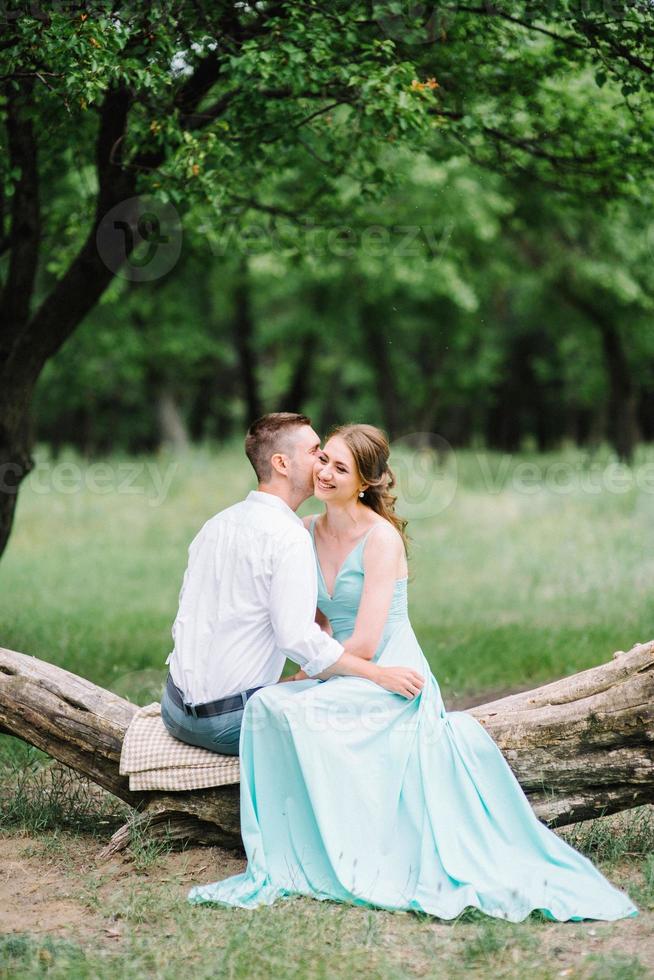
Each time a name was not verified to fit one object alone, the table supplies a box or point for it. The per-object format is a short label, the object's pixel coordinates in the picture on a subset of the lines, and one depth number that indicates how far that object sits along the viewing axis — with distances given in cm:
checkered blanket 962
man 926
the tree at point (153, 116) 1244
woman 877
